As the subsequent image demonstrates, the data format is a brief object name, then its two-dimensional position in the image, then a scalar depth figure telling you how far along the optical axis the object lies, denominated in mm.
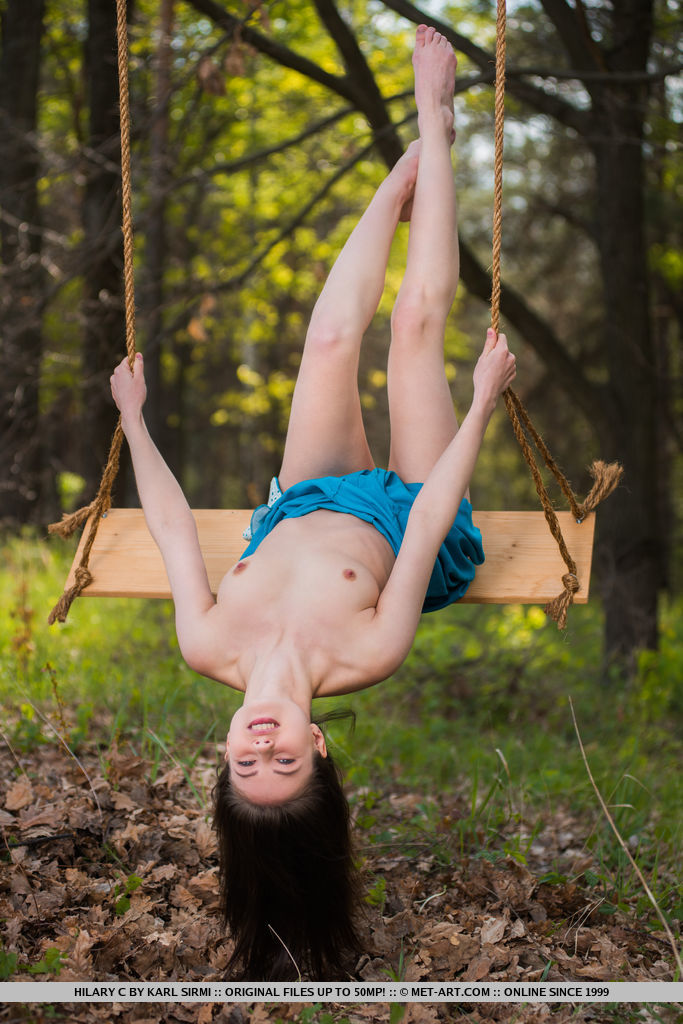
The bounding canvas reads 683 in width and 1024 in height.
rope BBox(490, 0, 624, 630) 2689
